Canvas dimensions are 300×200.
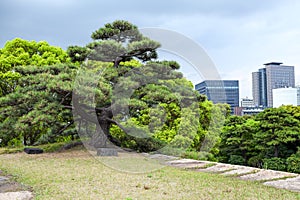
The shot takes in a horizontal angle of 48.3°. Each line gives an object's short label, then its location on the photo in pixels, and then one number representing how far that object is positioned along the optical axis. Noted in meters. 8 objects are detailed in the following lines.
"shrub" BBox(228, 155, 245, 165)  13.42
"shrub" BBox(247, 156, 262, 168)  13.08
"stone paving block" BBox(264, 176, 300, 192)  4.68
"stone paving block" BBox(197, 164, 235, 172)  6.33
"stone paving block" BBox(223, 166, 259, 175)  5.90
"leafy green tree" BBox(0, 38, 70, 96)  11.21
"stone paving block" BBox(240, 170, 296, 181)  5.42
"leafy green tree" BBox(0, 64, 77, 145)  7.28
